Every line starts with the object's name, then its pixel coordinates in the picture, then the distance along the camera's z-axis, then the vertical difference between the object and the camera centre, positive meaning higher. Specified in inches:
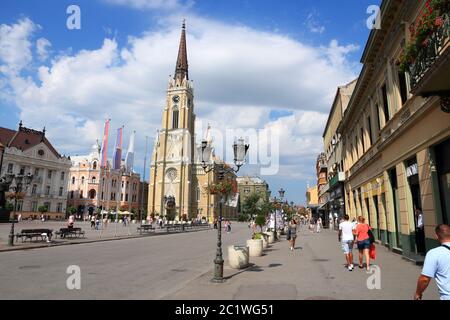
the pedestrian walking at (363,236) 432.1 -29.4
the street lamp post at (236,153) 456.1 +88.0
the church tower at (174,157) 3410.4 +647.6
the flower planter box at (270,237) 931.3 -67.6
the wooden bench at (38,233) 779.0 -47.2
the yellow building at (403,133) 341.4 +131.1
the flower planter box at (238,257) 457.1 -62.3
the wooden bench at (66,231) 930.1 -51.0
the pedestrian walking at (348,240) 437.7 -35.9
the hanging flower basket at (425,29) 277.1 +172.4
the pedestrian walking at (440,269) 152.6 -26.3
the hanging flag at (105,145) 1569.9 +344.3
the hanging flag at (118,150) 1595.2 +323.3
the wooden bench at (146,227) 1360.7 -53.8
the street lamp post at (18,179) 819.8 +92.6
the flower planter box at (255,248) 619.5 -65.1
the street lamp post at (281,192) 1150.8 +81.1
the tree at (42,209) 2345.5 +40.3
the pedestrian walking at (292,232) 730.2 -40.1
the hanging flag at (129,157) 1718.8 +312.1
